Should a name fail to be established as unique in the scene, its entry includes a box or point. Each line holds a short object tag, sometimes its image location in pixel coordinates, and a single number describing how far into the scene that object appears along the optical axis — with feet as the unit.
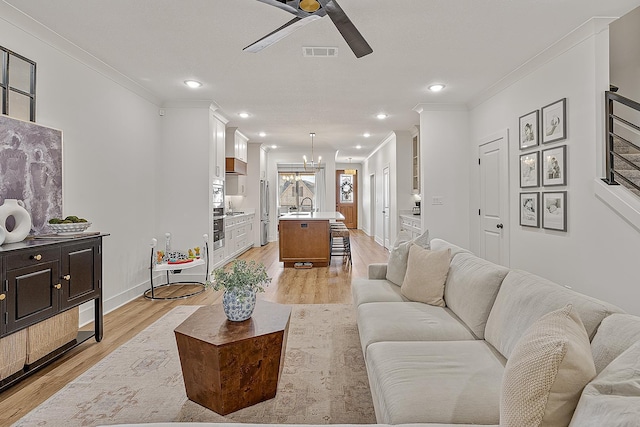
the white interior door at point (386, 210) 27.50
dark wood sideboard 7.09
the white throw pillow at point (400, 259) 10.11
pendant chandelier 32.16
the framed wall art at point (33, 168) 8.46
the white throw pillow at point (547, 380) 3.01
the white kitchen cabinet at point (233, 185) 24.71
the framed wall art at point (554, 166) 10.89
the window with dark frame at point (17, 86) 8.57
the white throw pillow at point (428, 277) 8.38
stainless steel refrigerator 29.35
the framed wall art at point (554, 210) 10.91
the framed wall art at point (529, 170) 12.33
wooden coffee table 6.24
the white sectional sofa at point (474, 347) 2.88
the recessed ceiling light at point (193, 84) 13.94
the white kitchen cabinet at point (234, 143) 22.99
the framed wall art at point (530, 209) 12.32
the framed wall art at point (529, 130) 12.26
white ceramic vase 7.75
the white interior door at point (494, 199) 14.37
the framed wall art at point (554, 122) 10.79
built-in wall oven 18.35
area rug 6.38
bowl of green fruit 9.04
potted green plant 6.96
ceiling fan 6.95
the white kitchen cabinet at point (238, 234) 21.36
